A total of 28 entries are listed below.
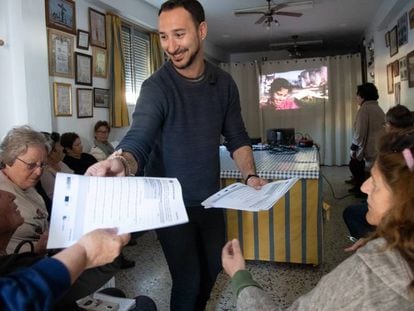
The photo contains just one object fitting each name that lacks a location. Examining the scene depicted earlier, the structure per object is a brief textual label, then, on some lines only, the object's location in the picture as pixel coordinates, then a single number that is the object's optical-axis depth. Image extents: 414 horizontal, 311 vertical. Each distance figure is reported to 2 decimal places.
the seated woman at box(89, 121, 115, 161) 3.88
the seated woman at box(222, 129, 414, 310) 0.66
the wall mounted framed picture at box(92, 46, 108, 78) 4.04
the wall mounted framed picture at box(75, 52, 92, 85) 3.75
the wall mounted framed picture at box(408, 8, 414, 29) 4.00
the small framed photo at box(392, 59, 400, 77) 4.70
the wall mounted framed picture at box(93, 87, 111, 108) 4.07
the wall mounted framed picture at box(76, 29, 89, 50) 3.75
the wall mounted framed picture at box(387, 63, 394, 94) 5.08
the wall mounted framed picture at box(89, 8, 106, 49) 3.95
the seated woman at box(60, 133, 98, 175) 3.46
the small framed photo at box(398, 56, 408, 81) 4.33
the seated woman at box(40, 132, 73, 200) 2.34
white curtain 7.51
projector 4.15
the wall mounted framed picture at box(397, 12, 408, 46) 4.31
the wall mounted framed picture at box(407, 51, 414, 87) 4.04
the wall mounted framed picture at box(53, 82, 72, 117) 3.47
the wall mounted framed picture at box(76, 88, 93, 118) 3.81
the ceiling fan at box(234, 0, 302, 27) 4.55
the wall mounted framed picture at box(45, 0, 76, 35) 3.30
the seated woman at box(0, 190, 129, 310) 0.58
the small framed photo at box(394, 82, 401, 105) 4.71
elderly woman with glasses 1.57
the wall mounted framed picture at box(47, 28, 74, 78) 3.37
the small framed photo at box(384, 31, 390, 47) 5.25
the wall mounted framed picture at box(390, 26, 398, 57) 4.81
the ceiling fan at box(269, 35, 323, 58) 7.54
